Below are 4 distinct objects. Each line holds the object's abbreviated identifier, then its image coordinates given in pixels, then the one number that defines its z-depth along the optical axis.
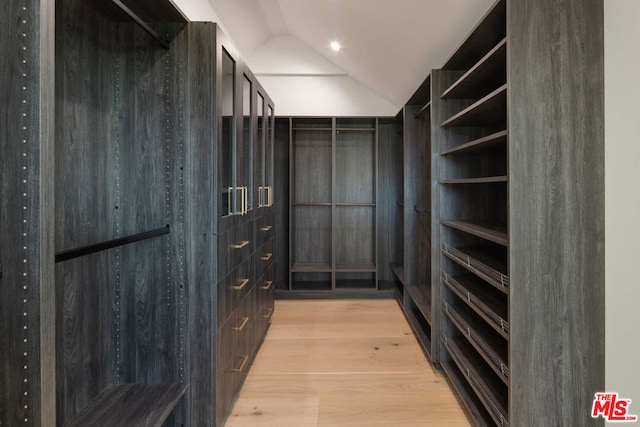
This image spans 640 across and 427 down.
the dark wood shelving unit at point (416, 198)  3.32
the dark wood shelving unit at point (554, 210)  1.38
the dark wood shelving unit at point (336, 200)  4.32
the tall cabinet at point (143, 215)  1.44
